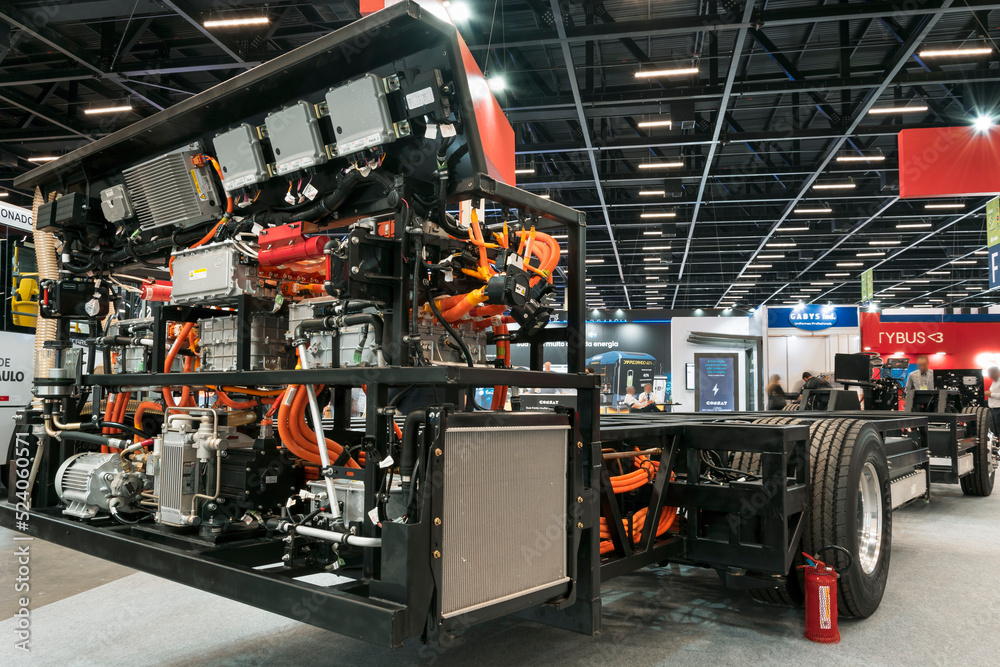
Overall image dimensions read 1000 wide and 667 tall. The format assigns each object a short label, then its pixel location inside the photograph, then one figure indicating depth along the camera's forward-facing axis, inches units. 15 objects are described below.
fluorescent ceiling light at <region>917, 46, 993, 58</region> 401.7
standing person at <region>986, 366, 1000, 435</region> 496.4
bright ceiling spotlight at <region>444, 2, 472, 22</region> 347.1
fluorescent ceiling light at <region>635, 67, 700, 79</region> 426.6
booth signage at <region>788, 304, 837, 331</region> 701.3
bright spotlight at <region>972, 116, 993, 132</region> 399.2
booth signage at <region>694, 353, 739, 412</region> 615.5
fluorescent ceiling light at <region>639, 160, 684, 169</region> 609.6
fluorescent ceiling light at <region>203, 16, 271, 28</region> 370.9
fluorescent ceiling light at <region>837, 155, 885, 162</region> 573.6
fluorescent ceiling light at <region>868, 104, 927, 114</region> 499.9
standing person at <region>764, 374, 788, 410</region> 432.0
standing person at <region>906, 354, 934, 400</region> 442.9
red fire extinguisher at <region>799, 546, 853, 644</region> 125.6
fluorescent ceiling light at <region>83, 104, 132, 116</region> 468.2
